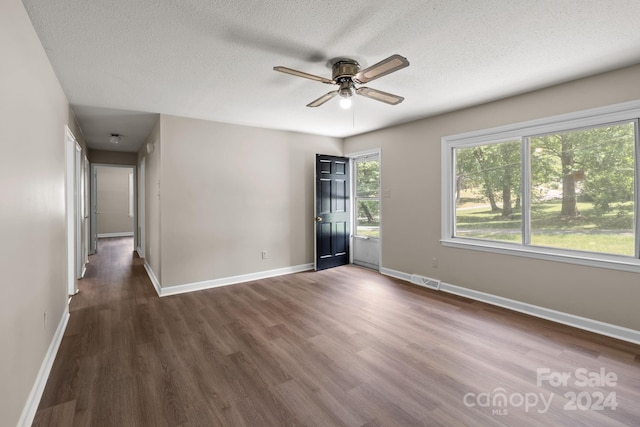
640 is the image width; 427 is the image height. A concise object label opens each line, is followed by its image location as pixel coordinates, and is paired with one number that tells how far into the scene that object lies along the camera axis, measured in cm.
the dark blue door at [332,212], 524
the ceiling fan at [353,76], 205
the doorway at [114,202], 953
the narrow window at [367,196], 540
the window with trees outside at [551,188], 275
